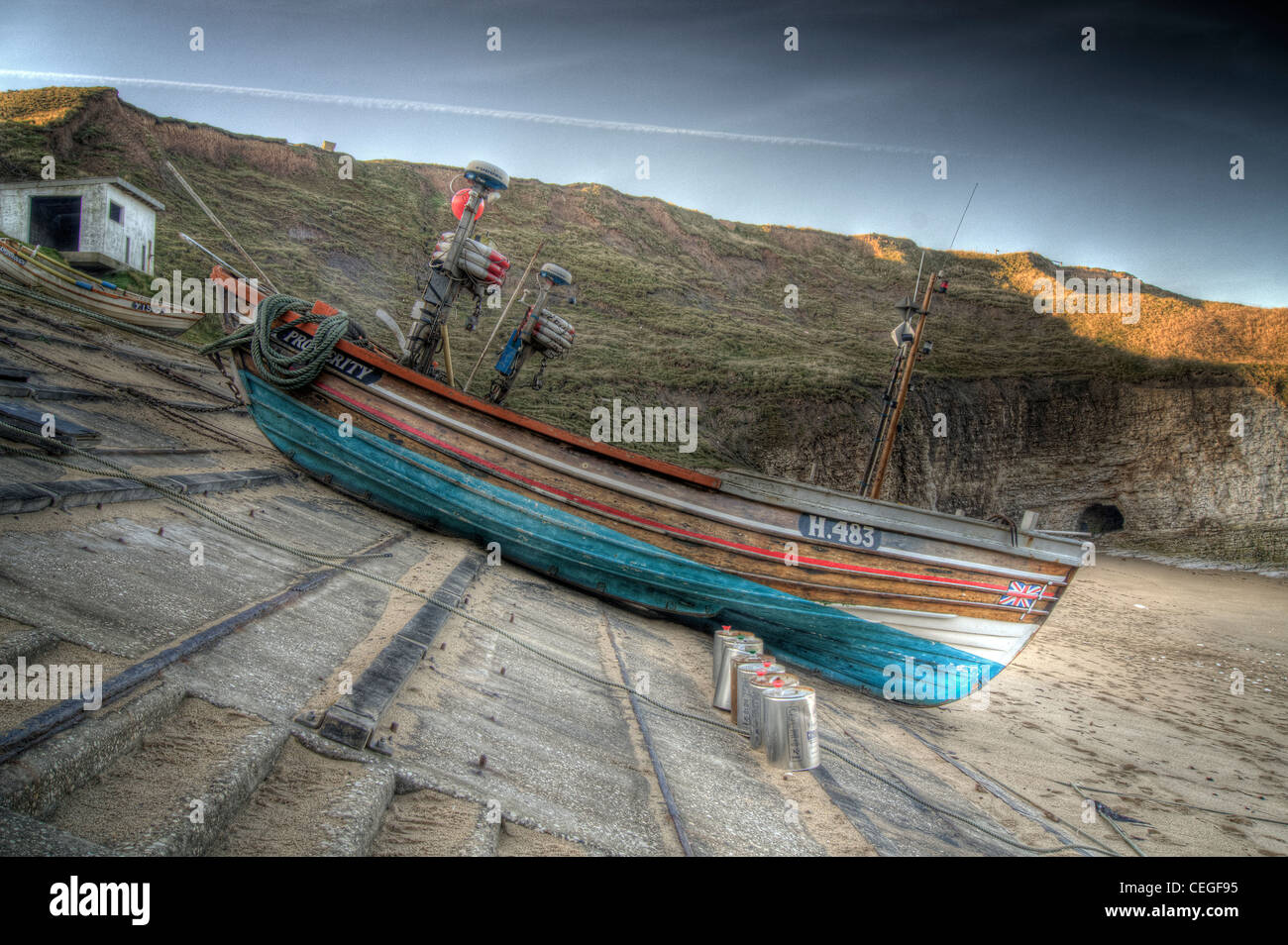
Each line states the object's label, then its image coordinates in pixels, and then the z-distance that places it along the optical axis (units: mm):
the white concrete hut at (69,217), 17938
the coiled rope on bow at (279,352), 7785
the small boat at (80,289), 14188
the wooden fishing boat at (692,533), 7512
